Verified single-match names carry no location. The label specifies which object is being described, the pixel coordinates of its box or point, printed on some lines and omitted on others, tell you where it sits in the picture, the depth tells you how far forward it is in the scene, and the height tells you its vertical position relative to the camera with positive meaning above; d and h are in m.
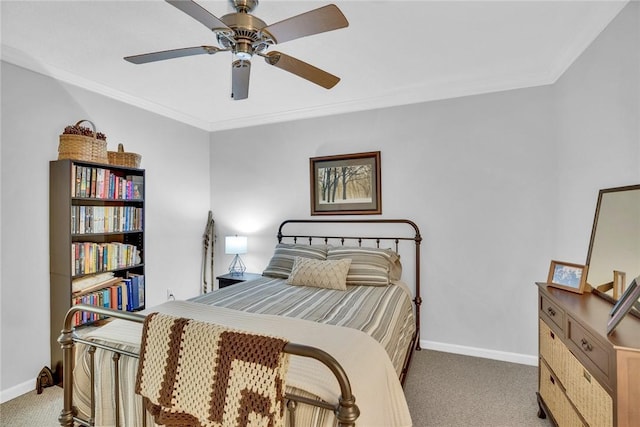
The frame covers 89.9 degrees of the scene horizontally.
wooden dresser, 1.16 -0.66
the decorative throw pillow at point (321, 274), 2.77 -0.52
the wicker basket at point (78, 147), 2.54 +0.57
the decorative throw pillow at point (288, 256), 3.19 -0.41
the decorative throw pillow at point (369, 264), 2.85 -0.45
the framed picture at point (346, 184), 3.42 +0.34
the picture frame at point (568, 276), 1.86 -0.39
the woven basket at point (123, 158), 2.91 +0.55
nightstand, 3.59 -0.71
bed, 1.24 -0.63
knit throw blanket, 1.05 -0.56
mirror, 1.64 -0.16
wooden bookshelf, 2.54 -0.20
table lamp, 3.80 -0.35
